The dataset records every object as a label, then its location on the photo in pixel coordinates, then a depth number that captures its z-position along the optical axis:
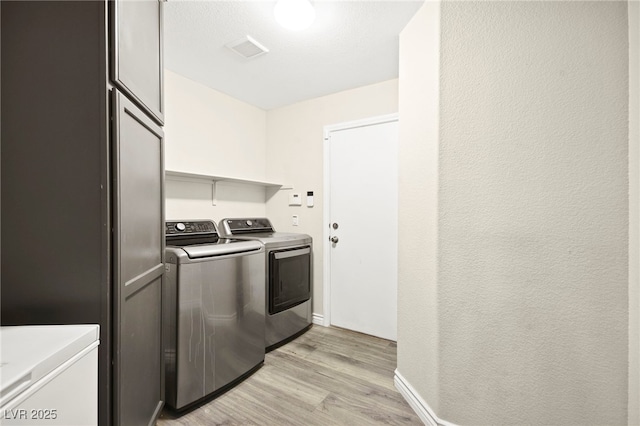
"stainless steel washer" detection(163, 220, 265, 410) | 1.58
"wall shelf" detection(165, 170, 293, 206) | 2.28
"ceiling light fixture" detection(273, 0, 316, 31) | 1.55
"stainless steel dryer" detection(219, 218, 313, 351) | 2.32
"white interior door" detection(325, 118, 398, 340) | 2.52
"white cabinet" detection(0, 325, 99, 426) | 0.61
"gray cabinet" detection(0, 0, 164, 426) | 0.90
